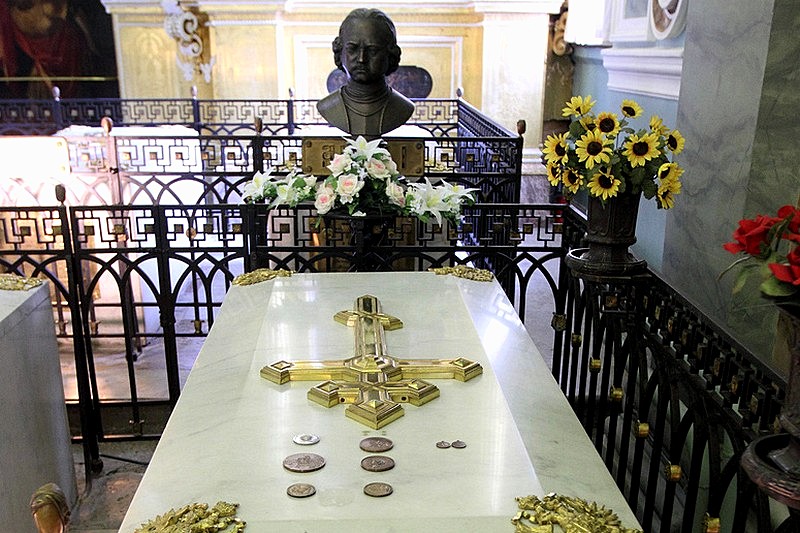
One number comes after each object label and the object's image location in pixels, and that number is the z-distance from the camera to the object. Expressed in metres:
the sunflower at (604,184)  2.09
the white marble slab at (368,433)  1.43
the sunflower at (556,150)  2.15
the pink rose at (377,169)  3.06
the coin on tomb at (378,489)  1.46
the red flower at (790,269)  1.08
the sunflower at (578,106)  2.16
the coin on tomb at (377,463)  1.55
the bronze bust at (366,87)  3.67
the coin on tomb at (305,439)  1.66
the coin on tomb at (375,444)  1.64
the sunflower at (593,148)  2.08
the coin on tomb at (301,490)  1.45
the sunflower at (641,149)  2.08
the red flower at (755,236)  1.16
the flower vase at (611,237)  2.19
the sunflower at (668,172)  2.11
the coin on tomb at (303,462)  1.54
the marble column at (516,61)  8.06
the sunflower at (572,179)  2.16
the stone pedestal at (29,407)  2.59
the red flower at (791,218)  1.14
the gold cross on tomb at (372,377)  1.81
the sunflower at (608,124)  2.11
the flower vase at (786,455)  1.15
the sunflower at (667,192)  2.12
